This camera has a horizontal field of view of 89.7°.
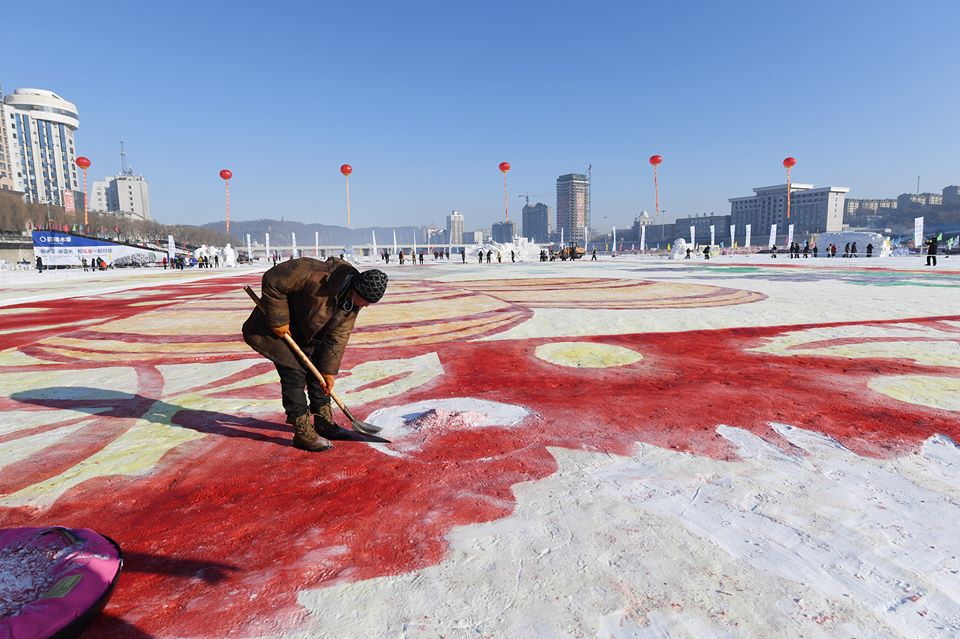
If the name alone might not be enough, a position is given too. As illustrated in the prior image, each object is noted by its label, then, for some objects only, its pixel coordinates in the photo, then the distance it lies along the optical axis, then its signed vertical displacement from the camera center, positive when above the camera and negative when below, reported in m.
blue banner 37.47 +2.04
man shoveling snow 3.30 -0.37
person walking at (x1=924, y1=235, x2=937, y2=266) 26.67 -0.19
